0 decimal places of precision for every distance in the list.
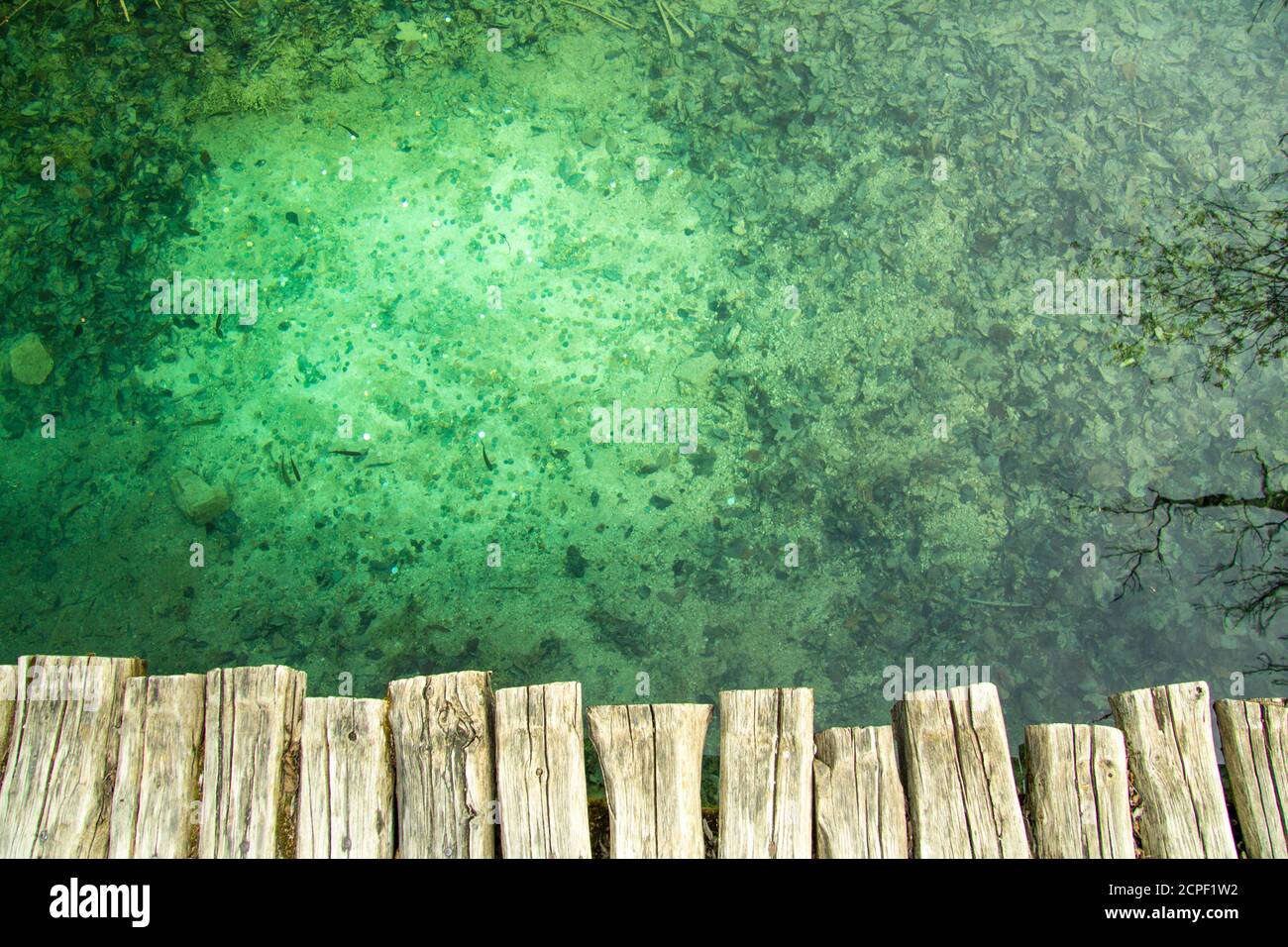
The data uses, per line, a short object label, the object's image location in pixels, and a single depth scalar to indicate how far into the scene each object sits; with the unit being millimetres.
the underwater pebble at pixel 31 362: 3992
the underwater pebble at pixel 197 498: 3902
